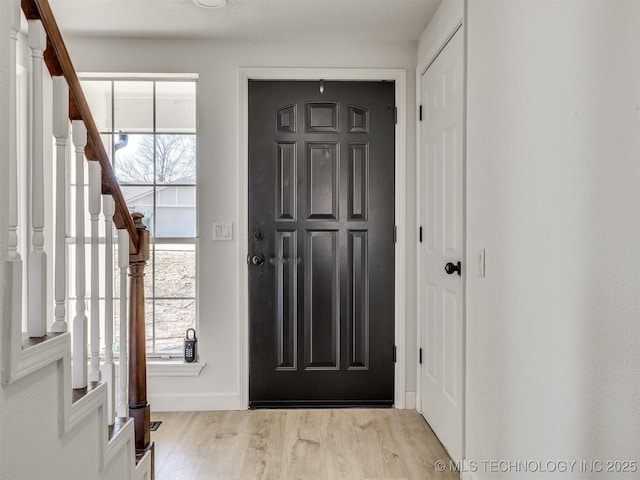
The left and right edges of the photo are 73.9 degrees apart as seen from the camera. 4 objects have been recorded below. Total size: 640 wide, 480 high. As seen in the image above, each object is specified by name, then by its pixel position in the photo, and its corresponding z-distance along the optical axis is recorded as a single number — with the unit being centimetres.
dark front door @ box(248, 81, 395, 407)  274
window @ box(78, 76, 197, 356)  276
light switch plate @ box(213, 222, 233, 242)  272
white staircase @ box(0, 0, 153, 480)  91
